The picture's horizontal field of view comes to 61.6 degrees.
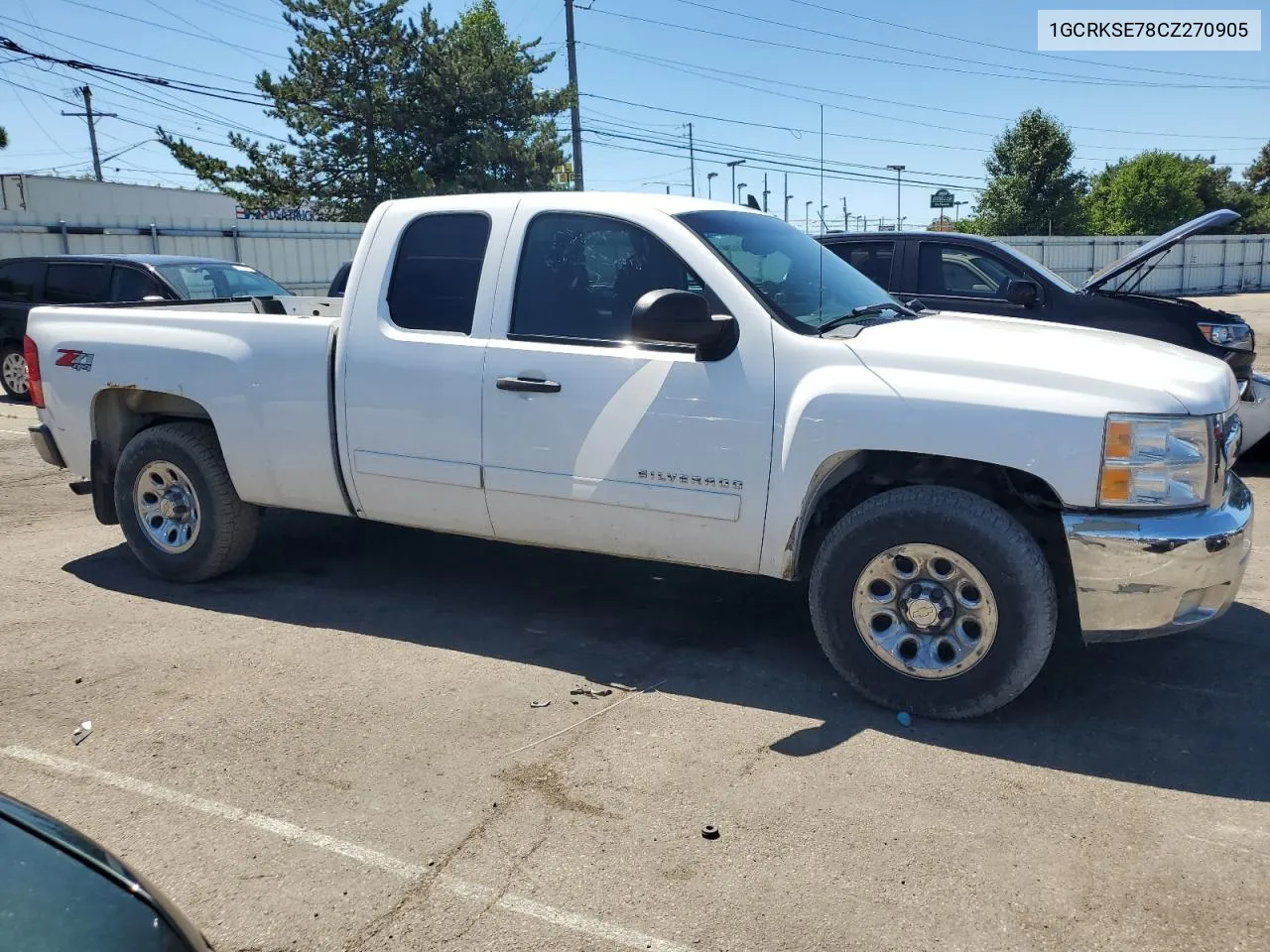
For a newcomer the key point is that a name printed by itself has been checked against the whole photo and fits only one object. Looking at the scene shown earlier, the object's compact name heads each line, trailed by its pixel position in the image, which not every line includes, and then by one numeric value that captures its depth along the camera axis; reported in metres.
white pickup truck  3.74
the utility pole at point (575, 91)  28.84
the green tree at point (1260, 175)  71.88
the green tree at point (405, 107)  34.56
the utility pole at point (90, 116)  53.00
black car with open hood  8.29
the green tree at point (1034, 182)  39.81
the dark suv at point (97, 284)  11.87
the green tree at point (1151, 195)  48.78
